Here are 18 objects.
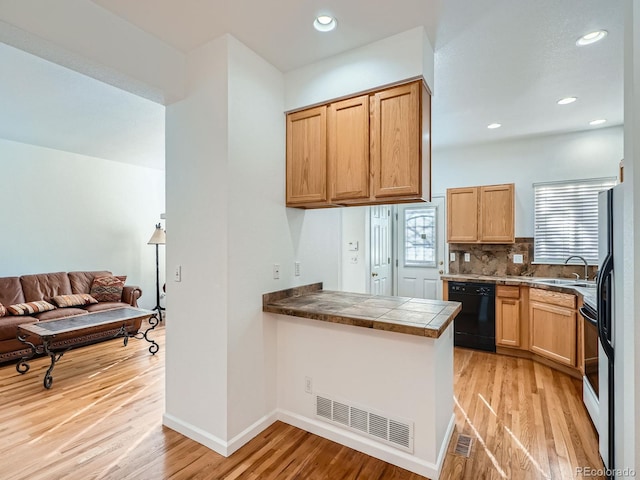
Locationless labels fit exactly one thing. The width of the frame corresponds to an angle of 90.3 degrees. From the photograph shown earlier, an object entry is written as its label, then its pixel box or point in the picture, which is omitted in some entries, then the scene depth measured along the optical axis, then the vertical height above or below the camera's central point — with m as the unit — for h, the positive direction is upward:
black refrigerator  1.63 -0.42
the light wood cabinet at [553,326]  3.29 -0.96
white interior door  4.69 -0.20
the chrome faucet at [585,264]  3.79 -0.32
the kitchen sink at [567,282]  3.56 -0.53
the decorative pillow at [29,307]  3.92 -0.87
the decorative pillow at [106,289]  4.86 -0.77
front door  5.15 -0.18
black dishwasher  3.97 -0.99
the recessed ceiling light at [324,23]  1.97 +1.36
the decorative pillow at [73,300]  4.36 -0.85
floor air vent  2.10 -1.42
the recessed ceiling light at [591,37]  2.15 +1.38
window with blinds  3.96 +0.24
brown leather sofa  3.62 -0.86
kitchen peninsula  1.92 -0.91
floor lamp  5.71 -0.04
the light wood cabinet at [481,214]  4.16 +0.32
